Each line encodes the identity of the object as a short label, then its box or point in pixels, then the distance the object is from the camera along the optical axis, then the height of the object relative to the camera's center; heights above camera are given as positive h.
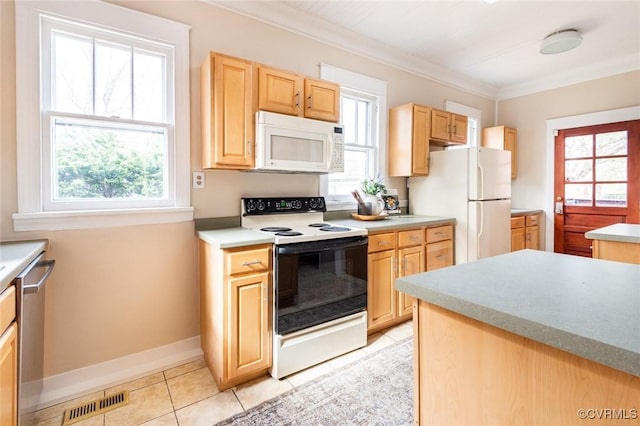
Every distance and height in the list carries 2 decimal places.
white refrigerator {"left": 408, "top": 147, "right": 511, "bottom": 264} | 3.07 +0.11
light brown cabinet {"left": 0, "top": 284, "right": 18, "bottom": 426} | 1.06 -0.54
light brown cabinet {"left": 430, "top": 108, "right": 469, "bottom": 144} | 3.39 +0.91
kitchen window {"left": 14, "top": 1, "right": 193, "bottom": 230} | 1.75 +0.57
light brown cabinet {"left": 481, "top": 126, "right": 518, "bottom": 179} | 4.35 +0.96
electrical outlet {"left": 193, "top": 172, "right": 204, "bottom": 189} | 2.24 +0.20
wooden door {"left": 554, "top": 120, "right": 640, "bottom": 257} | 3.59 +0.31
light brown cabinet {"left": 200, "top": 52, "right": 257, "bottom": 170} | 2.04 +0.65
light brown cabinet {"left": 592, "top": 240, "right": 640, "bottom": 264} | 1.83 -0.27
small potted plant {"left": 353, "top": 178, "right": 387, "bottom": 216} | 2.95 +0.08
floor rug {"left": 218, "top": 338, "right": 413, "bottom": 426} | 1.64 -1.10
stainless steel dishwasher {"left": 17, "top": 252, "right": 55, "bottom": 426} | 1.25 -0.59
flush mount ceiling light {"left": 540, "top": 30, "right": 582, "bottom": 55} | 2.92 +1.57
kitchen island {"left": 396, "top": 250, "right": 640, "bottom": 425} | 0.62 -0.32
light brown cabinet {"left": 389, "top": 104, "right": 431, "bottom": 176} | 3.21 +0.70
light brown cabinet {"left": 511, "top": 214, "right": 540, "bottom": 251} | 3.91 -0.33
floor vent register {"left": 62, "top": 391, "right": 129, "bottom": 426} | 1.67 -1.11
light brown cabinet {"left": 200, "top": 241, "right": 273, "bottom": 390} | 1.82 -0.63
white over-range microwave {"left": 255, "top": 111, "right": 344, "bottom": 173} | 2.16 +0.47
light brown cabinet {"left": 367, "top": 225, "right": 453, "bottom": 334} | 2.48 -0.50
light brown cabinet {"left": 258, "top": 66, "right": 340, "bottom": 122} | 2.22 +0.85
